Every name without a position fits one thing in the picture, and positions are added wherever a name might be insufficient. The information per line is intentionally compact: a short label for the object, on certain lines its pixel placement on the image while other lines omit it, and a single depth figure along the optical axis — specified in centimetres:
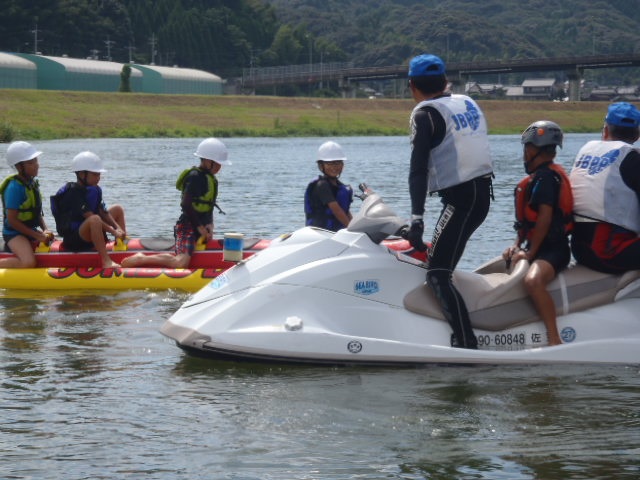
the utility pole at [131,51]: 13400
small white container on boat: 865
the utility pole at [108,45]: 12910
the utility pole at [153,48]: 13742
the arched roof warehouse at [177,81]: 11200
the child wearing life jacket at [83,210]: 1173
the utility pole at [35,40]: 11576
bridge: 12838
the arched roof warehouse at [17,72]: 9325
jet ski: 757
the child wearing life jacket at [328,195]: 1094
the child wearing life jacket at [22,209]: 1168
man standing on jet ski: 729
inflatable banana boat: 1176
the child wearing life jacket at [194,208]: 1148
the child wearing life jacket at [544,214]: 744
